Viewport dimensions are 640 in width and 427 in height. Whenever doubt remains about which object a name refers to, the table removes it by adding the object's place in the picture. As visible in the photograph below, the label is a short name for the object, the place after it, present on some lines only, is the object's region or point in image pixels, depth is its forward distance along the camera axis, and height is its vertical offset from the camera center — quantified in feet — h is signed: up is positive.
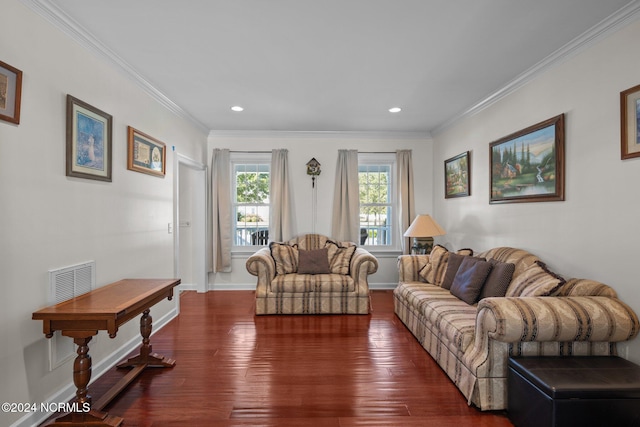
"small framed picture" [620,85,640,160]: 6.73 +1.95
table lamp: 14.49 -0.83
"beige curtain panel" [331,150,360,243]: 17.39 +0.85
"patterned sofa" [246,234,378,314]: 13.44 -3.12
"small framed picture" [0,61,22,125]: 5.82 +2.30
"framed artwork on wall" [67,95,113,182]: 7.52 +1.90
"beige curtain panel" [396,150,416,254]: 17.40 +1.12
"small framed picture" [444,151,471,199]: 13.80 +1.77
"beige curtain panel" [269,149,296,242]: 17.16 +0.91
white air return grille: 6.95 -1.71
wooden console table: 6.21 -2.12
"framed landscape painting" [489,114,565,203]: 8.87 +1.55
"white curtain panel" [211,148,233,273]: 17.03 +0.28
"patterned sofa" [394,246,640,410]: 6.52 -2.40
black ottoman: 5.55 -3.16
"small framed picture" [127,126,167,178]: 10.11 +2.13
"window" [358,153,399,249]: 18.20 +0.61
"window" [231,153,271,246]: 17.92 +0.79
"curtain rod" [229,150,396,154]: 17.51 +3.47
